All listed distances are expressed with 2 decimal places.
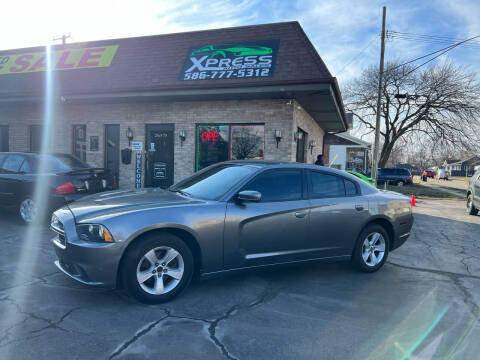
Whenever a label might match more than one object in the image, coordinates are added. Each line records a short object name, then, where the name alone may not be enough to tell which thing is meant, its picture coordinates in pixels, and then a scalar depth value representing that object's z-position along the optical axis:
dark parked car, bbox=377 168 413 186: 27.73
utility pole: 18.75
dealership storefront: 9.54
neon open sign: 10.57
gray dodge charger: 3.21
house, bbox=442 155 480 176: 86.62
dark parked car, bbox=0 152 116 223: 6.38
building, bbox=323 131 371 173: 23.55
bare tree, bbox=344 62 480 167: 26.23
